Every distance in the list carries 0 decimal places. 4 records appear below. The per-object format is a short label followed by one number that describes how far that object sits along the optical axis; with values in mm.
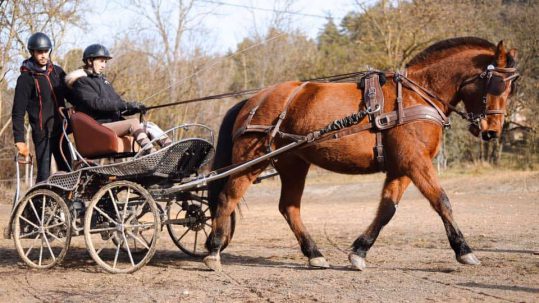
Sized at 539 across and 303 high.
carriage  6793
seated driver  6992
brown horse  6375
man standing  7395
